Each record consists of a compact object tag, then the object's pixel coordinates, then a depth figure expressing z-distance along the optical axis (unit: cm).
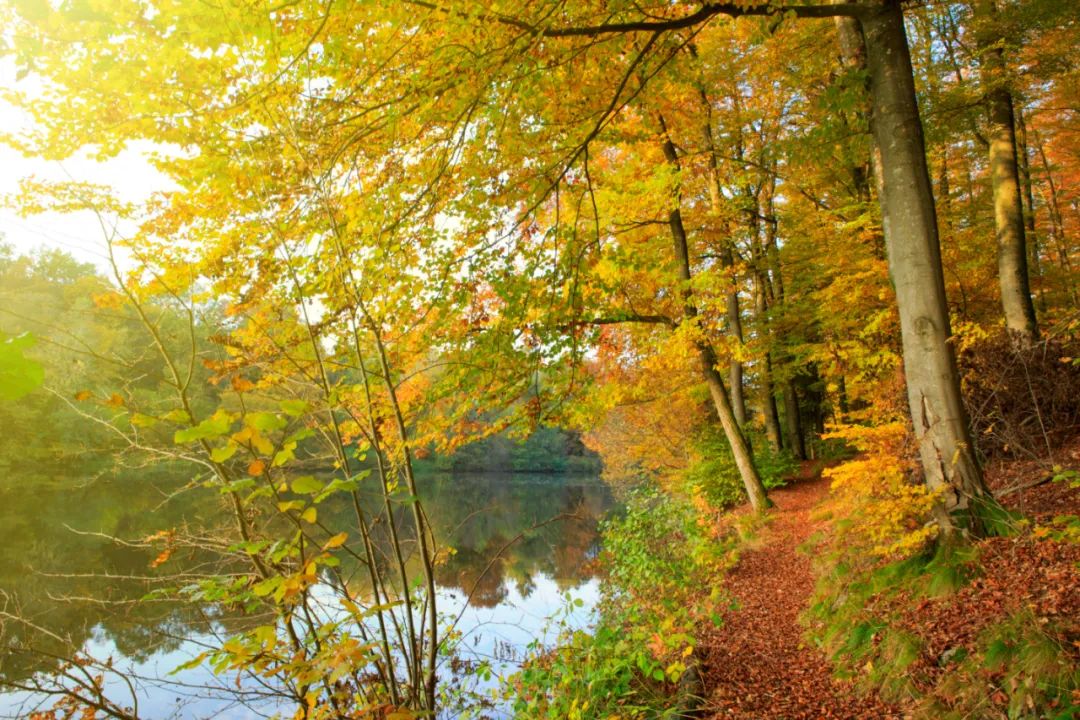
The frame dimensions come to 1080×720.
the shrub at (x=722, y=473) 1154
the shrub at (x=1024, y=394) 602
